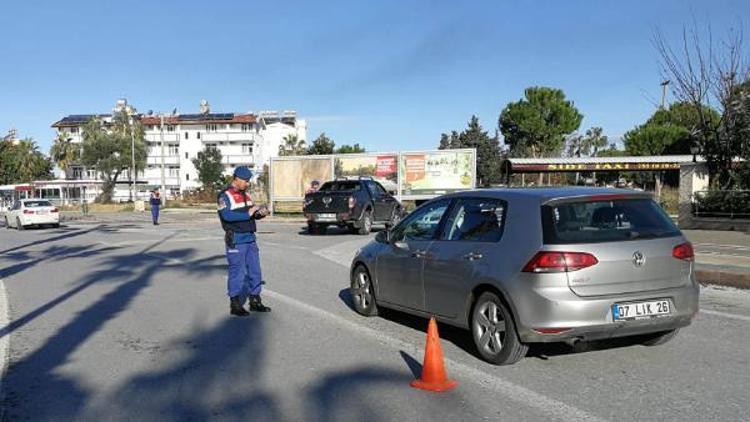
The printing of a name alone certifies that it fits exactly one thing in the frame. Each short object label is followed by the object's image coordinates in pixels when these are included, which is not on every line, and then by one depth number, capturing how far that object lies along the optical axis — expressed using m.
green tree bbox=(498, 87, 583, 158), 70.69
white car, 30.05
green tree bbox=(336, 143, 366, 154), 95.44
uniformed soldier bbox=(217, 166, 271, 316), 8.12
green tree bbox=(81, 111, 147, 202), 73.19
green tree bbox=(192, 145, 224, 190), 69.88
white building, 90.69
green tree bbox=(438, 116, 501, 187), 66.56
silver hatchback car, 5.41
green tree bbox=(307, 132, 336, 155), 63.38
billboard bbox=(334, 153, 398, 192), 32.12
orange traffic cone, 5.18
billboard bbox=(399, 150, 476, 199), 31.27
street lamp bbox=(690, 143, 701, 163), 22.87
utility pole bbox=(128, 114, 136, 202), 75.41
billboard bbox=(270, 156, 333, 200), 33.38
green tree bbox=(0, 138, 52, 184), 83.62
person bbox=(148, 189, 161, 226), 31.14
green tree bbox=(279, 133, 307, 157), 86.69
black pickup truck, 20.62
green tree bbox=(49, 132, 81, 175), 83.94
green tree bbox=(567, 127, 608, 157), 72.44
